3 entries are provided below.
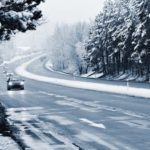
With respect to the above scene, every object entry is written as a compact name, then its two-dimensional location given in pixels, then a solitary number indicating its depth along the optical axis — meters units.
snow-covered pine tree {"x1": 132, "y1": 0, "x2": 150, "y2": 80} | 66.50
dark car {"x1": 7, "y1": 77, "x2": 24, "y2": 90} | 49.17
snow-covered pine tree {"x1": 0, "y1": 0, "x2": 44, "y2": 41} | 15.54
